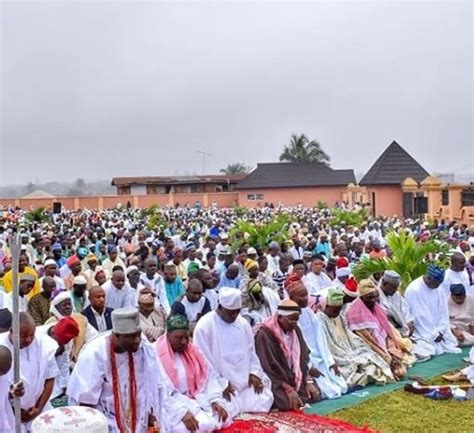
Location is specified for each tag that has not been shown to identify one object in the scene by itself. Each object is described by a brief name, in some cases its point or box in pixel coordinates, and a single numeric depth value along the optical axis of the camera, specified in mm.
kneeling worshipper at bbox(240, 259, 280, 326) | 7874
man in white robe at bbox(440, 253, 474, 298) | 9672
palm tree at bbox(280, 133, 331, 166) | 61844
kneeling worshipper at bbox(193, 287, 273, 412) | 6113
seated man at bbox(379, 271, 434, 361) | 8789
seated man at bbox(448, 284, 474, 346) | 9234
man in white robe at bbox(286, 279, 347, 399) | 6996
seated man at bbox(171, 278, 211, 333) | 7836
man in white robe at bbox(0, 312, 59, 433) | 4594
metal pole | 3635
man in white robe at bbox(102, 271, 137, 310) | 9049
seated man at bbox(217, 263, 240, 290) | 10188
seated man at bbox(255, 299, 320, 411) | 6332
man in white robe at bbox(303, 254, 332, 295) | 10196
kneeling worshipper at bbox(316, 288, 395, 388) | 7410
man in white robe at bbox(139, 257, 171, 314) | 9570
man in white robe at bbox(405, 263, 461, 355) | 8820
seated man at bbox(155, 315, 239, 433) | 5445
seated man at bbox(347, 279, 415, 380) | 7840
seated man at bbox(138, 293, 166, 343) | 7225
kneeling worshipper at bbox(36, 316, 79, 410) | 5395
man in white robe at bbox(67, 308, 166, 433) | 4715
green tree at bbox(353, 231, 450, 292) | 10539
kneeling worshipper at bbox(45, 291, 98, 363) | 6375
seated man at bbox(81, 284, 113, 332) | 6938
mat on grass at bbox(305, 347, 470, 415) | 6672
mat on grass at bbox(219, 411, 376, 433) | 5684
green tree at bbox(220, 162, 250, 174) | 82362
